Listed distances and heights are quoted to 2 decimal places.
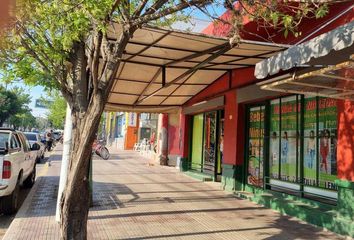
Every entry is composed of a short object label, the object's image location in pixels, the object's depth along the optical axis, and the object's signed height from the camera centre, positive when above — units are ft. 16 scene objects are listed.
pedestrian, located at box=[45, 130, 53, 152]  104.12 -0.41
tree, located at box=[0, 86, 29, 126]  178.60 +15.67
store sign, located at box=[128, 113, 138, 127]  135.05 +7.49
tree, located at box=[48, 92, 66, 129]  153.05 +12.45
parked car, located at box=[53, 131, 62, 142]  154.30 +1.41
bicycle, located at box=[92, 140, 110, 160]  80.02 -2.32
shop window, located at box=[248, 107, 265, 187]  36.70 -0.10
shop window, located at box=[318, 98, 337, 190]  27.25 +0.39
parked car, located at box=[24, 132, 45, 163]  74.87 +0.01
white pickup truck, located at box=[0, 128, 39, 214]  25.99 -2.10
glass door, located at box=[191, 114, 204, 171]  52.95 +0.16
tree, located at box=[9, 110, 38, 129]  217.15 +11.52
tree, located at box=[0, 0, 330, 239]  15.10 +3.95
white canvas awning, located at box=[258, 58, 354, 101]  16.63 +3.29
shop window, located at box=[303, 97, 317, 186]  29.48 +0.38
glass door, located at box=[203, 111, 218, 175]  47.85 +0.21
